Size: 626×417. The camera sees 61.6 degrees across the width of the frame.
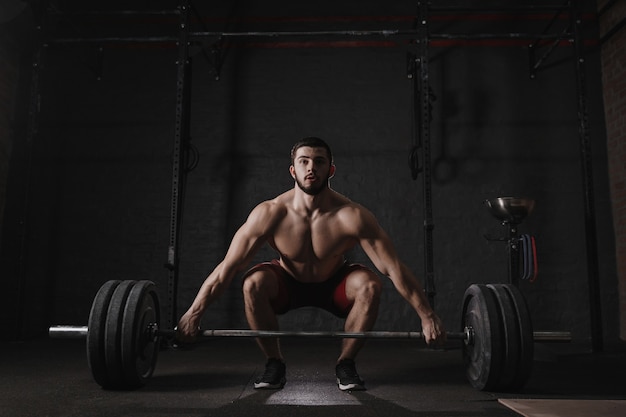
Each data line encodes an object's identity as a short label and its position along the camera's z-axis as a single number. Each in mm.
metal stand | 3359
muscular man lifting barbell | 2139
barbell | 1960
